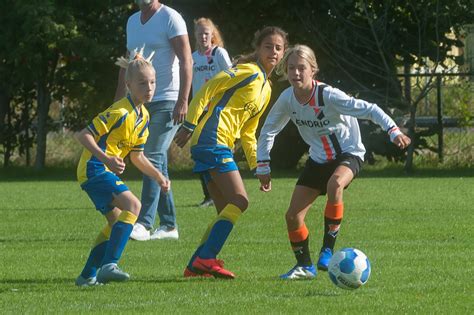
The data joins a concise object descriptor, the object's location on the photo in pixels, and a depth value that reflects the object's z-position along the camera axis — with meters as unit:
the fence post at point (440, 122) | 46.69
